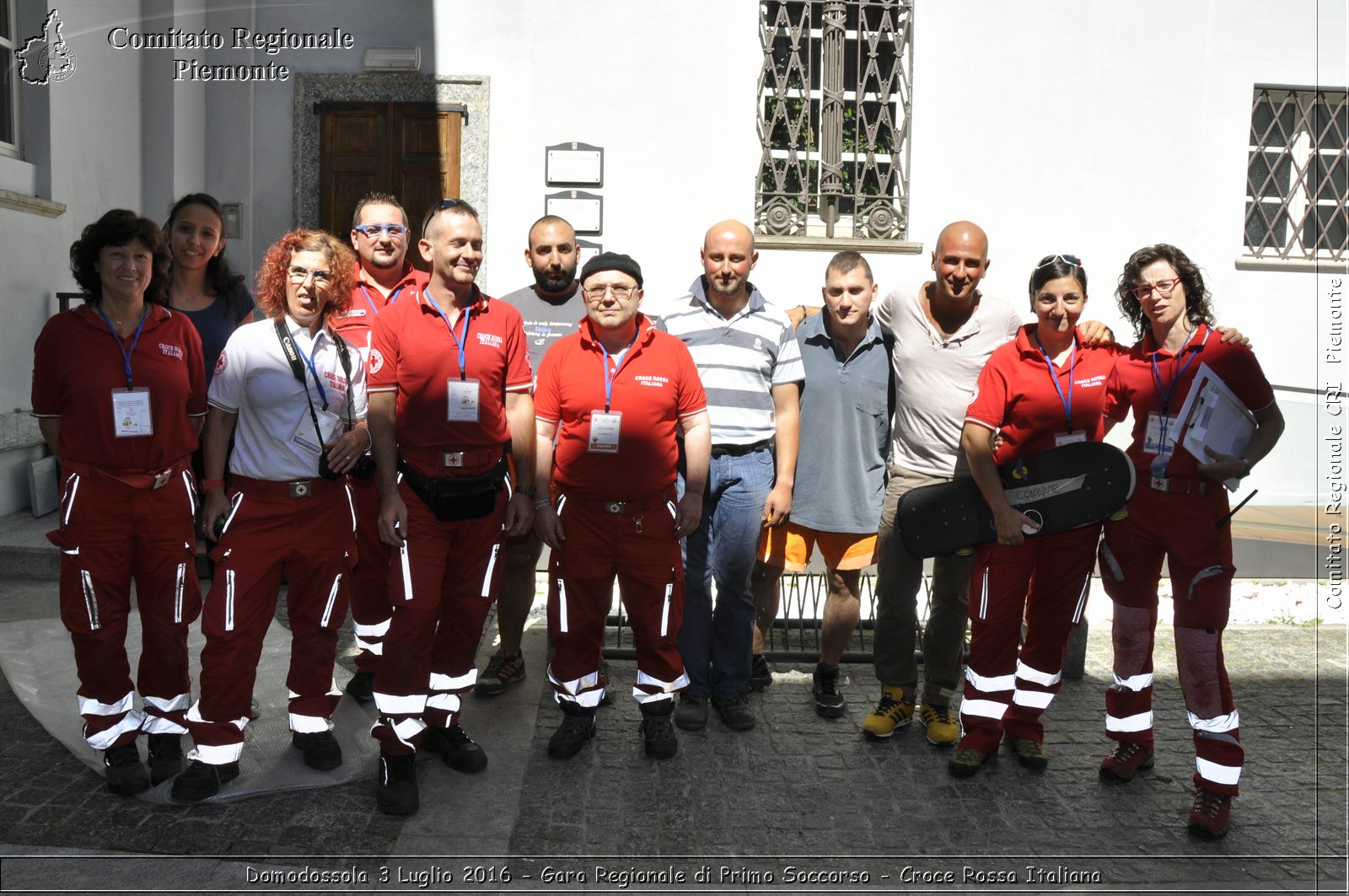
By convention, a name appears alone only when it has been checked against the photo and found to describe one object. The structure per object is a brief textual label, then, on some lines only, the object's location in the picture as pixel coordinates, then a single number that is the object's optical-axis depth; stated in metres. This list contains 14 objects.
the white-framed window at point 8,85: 7.54
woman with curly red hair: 3.91
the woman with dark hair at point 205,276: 4.61
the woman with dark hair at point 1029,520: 4.28
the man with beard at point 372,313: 4.62
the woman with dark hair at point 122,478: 3.81
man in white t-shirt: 4.71
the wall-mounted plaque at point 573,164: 8.96
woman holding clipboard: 4.02
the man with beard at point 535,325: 5.23
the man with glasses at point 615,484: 4.34
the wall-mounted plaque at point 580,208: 9.00
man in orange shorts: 4.88
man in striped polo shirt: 4.79
